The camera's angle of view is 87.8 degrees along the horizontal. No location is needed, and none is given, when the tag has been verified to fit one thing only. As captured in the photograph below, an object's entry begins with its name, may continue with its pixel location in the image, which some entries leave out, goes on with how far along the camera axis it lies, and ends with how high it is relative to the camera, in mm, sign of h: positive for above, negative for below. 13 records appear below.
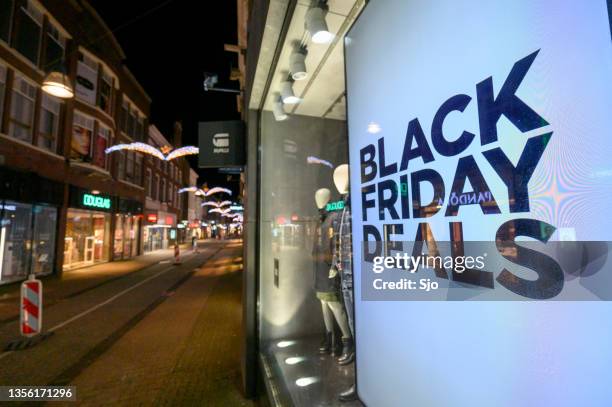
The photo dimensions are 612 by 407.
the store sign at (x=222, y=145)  4270 +1203
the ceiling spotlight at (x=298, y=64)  2637 +1414
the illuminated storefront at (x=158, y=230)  22895 +295
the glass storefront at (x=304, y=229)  2904 +59
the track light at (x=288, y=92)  3219 +1449
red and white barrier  4992 -1188
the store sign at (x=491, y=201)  650 +86
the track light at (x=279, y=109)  3672 +1442
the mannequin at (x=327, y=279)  3334 -487
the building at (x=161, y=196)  23562 +3284
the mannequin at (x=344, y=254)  2920 -196
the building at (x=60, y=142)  10094 +3622
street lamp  5711 +2715
